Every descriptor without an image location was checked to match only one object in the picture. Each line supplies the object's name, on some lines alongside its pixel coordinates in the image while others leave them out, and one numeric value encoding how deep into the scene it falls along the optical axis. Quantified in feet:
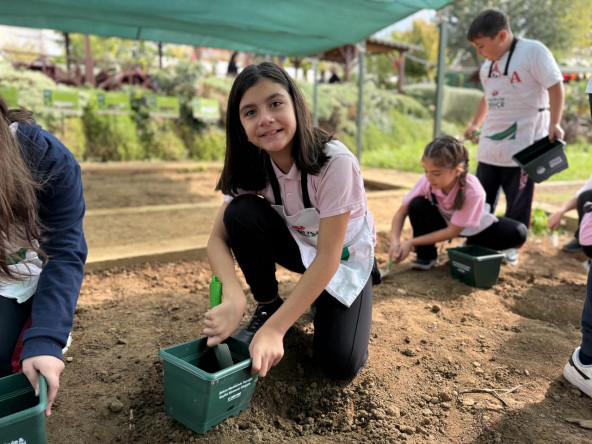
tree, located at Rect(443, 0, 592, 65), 94.84
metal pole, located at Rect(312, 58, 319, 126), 24.71
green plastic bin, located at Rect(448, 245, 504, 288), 8.05
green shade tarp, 11.36
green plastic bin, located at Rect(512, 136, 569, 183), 9.26
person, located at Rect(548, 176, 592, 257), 9.57
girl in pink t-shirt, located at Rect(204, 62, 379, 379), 4.72
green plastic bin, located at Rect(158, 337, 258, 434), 4.00
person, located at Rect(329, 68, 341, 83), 42.13
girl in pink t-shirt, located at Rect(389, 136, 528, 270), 7.98
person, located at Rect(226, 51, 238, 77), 29.07
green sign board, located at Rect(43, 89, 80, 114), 25.04
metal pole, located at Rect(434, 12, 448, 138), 11.18
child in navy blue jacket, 3.64
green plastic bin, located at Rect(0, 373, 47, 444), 3.13
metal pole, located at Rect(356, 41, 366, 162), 18.24
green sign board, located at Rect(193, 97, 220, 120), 28.96
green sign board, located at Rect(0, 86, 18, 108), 21.25
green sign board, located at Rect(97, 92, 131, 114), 26.91
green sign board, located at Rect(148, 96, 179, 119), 28.19
